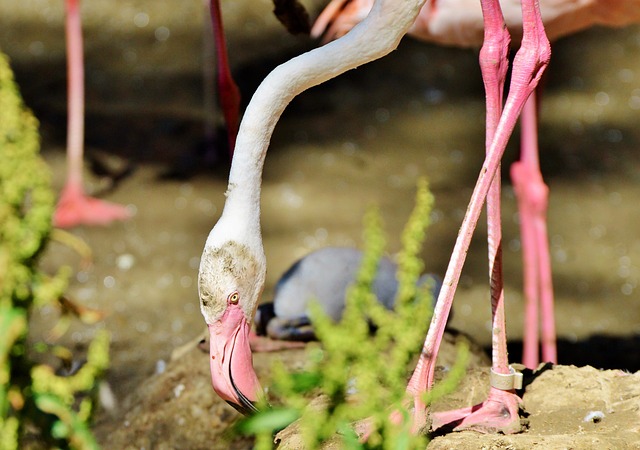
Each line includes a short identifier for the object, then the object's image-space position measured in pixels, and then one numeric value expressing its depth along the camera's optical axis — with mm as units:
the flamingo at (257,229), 4579
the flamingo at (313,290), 4934
